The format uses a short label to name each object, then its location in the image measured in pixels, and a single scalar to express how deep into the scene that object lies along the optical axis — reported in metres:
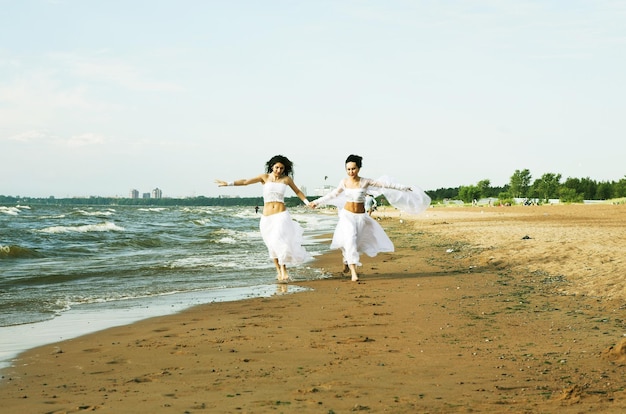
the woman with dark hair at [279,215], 12.83
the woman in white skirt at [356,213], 12.58
